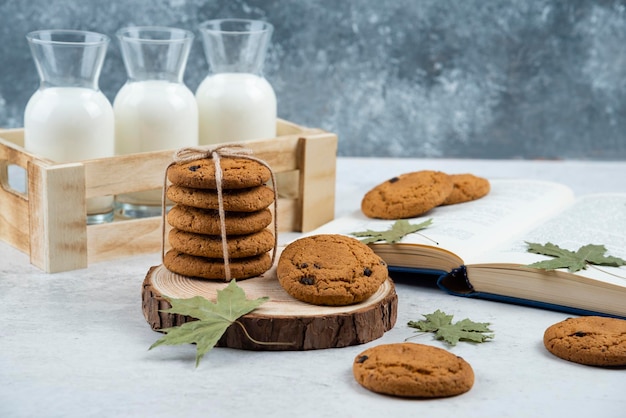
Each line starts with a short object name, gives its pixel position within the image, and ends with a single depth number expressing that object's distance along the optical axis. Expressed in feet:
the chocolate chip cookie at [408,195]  3.60
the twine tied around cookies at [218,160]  3.05
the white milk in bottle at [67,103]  3.47
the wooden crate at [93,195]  3.37
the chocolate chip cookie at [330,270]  2.96
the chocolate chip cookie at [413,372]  2.72
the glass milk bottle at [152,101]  3.62
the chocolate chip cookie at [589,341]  2.87
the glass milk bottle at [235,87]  3.77
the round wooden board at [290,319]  2.92
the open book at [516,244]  3.14
